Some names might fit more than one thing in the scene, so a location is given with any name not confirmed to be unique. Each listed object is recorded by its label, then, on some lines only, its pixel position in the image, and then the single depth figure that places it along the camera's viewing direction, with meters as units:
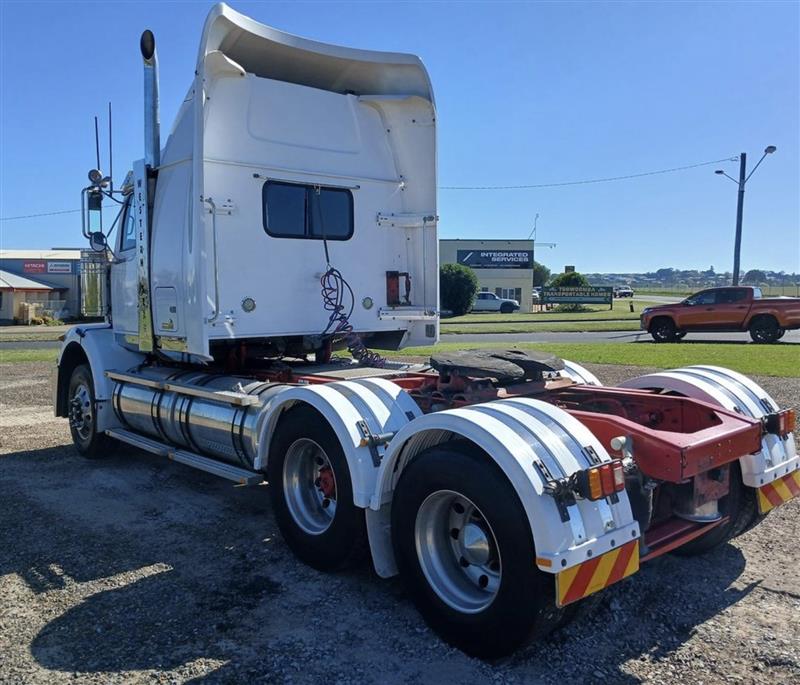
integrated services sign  66.88
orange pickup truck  21.97
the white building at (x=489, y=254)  66.75
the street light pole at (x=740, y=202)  33.44
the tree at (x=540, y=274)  103.94
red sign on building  49.09
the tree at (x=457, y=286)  47.72
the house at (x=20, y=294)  44.12
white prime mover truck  3.40
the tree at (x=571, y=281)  58.25
